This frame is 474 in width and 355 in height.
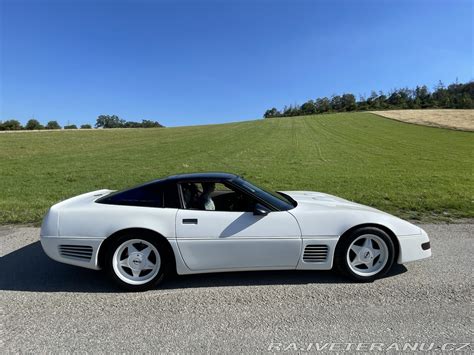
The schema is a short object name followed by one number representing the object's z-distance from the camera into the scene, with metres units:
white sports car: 3.33
